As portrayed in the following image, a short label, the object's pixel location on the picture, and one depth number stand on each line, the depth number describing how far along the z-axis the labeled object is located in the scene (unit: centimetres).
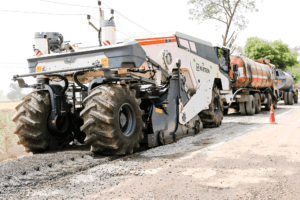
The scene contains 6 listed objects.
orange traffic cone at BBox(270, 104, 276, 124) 1179
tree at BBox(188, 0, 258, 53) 2712
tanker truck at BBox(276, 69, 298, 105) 2413
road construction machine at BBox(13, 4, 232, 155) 553
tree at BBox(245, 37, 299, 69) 3856
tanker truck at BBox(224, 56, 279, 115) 1582
